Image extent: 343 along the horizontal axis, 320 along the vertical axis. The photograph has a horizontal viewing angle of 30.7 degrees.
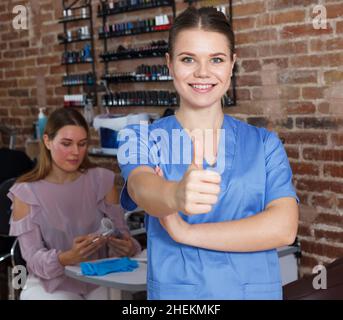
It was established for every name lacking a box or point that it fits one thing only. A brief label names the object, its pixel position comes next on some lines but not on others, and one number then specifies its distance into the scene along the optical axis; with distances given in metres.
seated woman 2.21
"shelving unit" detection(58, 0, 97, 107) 3.65
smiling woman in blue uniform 1.07
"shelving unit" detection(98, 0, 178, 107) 3.15
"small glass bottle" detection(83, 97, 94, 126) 3.65
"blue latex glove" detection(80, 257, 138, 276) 1.94
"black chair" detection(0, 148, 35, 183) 3.21
